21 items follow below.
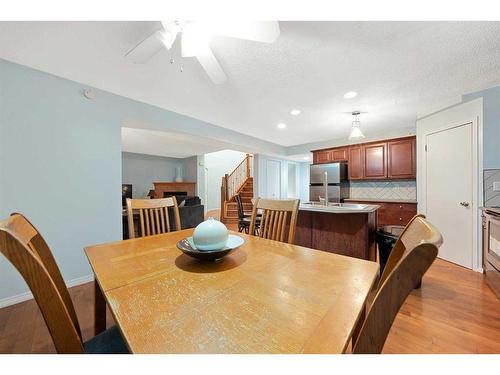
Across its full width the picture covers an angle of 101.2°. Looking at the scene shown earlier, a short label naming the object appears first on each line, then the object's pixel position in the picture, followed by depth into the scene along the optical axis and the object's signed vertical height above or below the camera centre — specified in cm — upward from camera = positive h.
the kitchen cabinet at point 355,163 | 450 +51
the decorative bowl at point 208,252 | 96 -31
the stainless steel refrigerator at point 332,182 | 462 +11
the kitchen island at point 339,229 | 220 -49
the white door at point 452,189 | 265 -4
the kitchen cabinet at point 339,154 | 473 +77
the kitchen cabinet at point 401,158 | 385 +55
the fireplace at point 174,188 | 712 -3
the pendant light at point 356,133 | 311 +81
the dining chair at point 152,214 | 161 -23
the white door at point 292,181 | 772 +22
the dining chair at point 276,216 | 149 -22
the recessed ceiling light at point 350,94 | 256 +118
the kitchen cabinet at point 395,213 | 370 -49
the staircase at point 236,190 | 660 -10
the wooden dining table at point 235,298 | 49 -37
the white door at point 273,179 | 603 +24
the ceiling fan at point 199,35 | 121 +99
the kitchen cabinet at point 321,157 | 504 +76
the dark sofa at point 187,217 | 326 -52
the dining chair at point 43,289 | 51 -27
